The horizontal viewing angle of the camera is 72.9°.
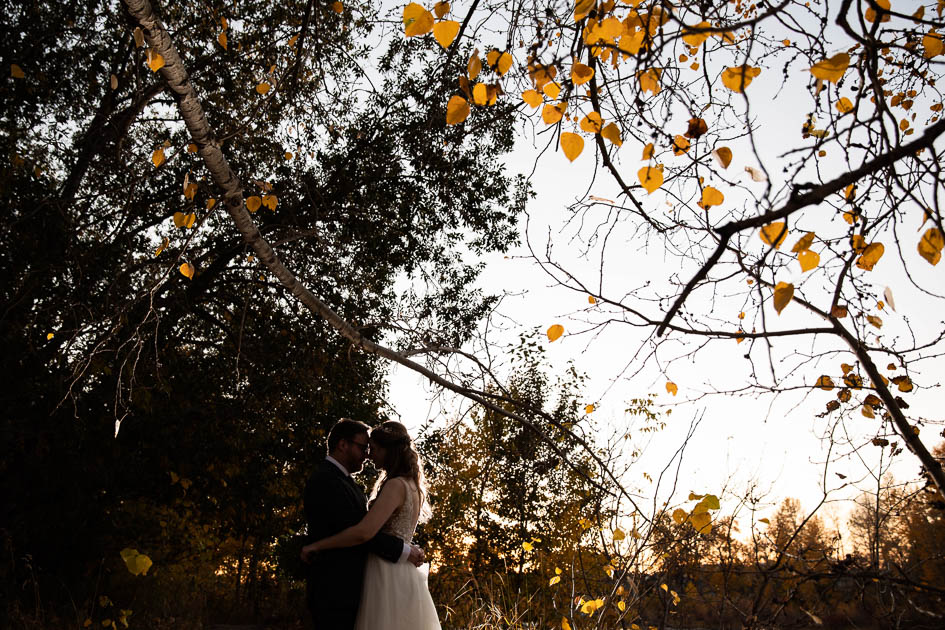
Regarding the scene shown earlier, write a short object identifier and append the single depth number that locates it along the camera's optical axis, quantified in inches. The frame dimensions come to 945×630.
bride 116.0
